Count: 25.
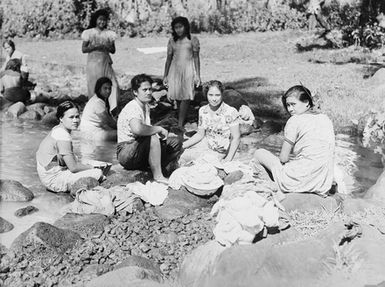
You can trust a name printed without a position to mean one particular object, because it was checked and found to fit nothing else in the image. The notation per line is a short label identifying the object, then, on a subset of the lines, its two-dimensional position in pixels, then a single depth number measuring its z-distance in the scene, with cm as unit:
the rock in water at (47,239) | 501
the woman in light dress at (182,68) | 937
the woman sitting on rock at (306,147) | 575
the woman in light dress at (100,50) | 980
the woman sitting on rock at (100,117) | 860
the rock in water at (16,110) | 1073
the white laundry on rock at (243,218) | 450
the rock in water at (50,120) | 1031
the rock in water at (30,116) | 1062
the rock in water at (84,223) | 541
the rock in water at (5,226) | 562
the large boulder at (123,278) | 416
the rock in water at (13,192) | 646
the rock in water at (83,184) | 639
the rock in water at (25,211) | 607
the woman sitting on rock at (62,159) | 637
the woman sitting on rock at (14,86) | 1177
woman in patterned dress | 685
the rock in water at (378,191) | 593
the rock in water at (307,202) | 562
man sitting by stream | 669
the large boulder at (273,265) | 395
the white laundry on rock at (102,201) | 580
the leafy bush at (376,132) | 771
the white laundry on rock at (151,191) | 599
